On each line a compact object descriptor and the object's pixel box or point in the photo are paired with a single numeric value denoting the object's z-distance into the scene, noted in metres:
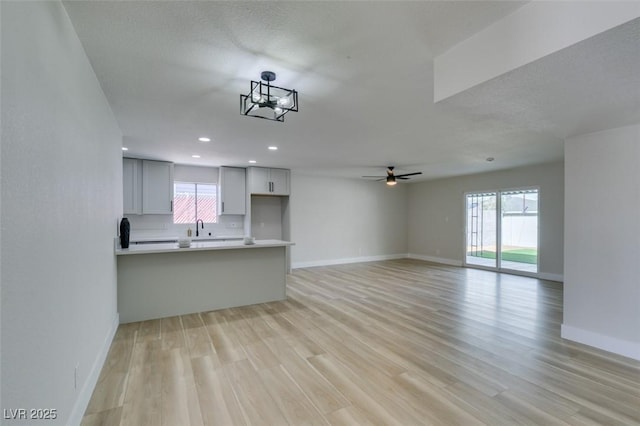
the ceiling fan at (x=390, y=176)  6.57
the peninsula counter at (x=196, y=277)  3.81
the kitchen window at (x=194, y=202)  6.47
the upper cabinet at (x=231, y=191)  6.59
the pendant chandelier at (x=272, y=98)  2.22
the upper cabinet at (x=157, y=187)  5.81
